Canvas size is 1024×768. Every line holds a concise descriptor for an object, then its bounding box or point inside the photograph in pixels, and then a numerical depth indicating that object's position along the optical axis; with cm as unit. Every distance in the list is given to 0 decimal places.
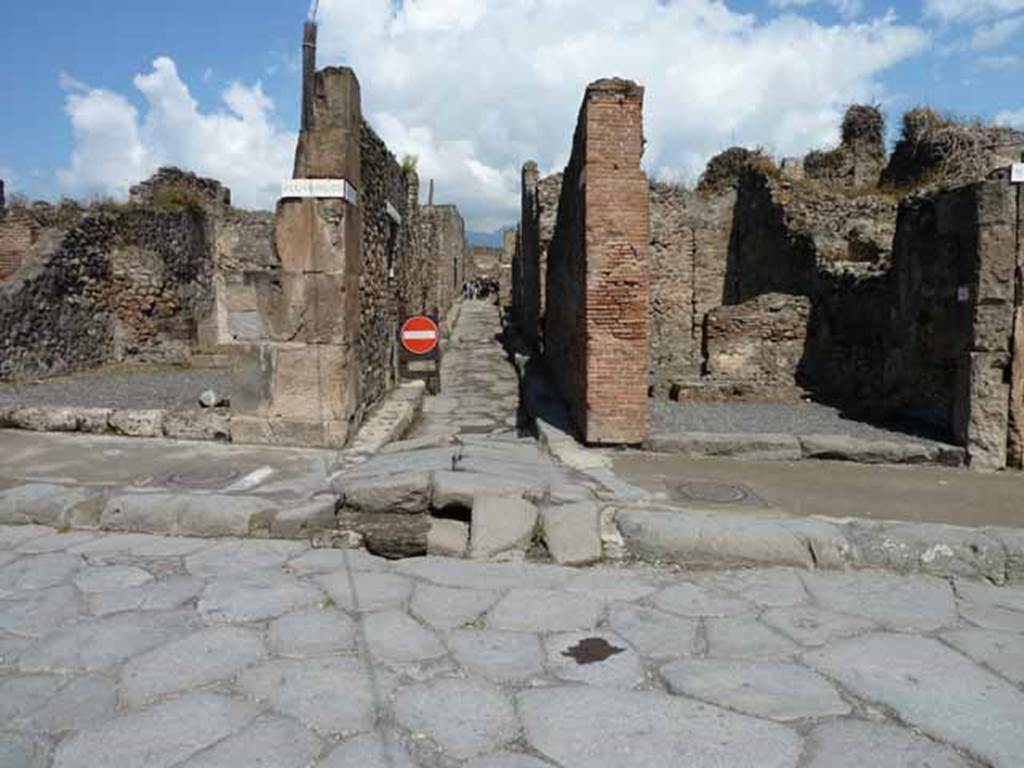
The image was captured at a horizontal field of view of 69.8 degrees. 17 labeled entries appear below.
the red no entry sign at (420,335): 1035
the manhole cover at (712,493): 512
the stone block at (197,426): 678
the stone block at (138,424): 682
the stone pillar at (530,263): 1548
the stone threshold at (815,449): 648
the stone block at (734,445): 652
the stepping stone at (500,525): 430
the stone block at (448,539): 433
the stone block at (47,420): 698
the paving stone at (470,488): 459
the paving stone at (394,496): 459
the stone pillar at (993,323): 643
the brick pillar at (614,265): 657
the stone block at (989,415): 646
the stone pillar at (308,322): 665
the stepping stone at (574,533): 424
